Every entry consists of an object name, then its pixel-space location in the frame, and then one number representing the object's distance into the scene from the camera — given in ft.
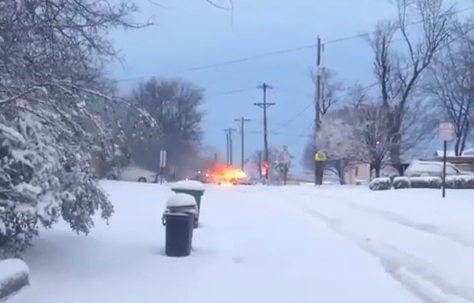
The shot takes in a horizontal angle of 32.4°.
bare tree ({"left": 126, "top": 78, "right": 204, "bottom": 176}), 237.66
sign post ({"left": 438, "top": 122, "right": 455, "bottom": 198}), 79.87
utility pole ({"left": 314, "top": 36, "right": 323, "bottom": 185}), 176.14
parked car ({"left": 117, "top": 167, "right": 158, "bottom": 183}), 223.10
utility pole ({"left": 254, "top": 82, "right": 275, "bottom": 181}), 256.11
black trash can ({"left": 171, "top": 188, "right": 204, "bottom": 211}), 64.54
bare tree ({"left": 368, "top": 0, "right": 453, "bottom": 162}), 175.01
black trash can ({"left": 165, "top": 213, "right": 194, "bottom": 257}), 47.03
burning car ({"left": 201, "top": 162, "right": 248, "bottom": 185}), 239.30
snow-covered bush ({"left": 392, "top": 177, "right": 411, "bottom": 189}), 123.45
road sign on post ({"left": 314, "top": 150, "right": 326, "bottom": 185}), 168.20
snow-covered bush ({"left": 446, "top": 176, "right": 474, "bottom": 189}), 123.65
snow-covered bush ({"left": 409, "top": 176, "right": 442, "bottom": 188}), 123.03
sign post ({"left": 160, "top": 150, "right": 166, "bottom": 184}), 155.94
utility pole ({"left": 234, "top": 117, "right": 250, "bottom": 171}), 384.47
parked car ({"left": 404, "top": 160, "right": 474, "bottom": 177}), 144.36
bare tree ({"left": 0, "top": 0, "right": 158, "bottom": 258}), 34.45
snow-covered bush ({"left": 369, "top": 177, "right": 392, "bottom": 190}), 124.98
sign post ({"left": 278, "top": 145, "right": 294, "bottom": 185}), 203.92
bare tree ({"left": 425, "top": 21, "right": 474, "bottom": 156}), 176.24
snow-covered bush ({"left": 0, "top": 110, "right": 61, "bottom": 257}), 36.11
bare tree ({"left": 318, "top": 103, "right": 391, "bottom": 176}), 182.19
